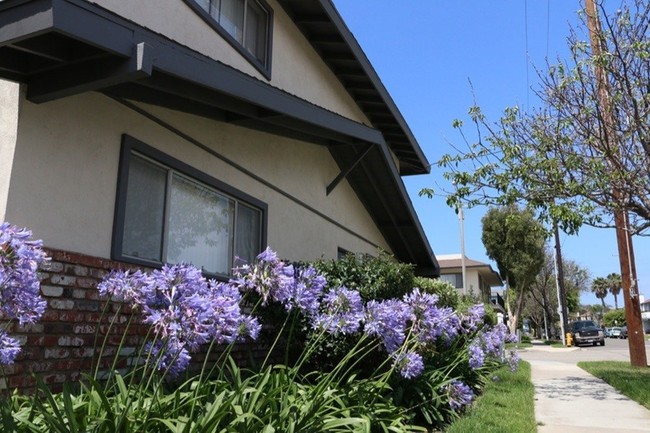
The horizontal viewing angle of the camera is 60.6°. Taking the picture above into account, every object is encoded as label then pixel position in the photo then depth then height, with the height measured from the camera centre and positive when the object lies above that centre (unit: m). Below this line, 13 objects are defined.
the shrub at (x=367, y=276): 6.64 +0.61
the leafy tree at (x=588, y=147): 9.48 +3.14
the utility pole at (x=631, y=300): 13.60 +0.63
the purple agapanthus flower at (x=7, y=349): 3.04 -0.12
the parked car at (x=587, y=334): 38.16 -0.52
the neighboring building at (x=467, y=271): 39.00 +4.00
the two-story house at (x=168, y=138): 4.43 +2.05
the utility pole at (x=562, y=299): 36.78 +1.80
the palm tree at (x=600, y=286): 92.94 +6.62
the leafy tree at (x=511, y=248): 34.94 +4.90
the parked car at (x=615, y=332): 66.40 -0.71
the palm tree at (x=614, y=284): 89.88 +6.82
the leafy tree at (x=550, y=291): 53.47 +3.76
